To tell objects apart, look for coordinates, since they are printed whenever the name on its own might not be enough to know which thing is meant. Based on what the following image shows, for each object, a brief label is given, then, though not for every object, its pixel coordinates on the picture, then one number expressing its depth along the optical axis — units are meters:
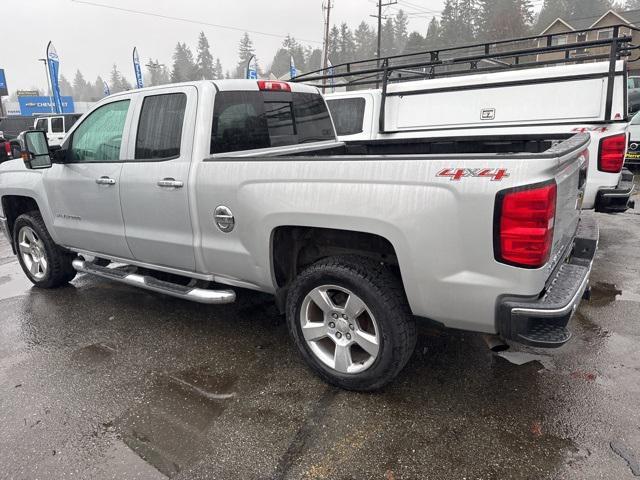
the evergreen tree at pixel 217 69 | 118.19
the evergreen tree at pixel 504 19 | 57.47
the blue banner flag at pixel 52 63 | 26.32
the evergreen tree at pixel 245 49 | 110.35
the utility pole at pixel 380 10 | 39.15
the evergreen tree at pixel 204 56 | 115.62
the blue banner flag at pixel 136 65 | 31.88
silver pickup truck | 2.34
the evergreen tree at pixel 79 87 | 172.62
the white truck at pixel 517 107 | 5.26
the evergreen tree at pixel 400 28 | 102.62
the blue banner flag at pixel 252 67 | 27.29
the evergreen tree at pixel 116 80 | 157.26
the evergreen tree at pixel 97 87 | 172.82
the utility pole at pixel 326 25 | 33.55
